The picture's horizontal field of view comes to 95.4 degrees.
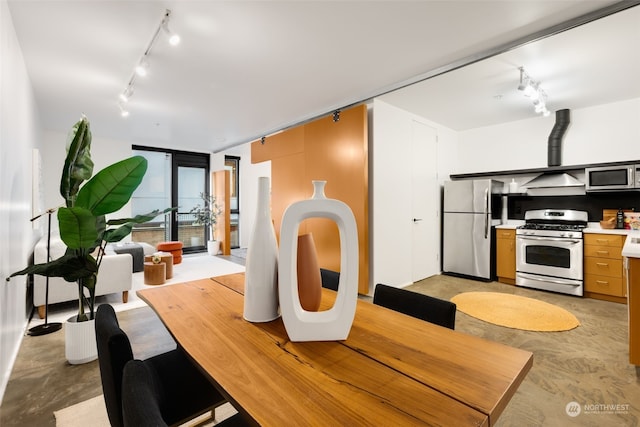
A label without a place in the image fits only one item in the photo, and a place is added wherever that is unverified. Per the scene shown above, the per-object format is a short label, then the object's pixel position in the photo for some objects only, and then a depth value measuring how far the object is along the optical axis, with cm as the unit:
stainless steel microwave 379
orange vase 100
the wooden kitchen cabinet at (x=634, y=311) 200
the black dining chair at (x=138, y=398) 56
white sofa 313
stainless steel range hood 438
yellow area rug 302
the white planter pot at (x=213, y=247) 718
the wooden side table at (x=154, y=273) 430
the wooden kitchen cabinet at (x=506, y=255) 455
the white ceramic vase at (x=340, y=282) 92
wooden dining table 61
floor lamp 276
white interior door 456
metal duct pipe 439
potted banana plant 180
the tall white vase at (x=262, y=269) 103
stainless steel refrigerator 467
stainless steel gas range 395
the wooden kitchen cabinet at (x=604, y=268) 365
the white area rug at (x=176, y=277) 331
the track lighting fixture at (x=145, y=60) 235
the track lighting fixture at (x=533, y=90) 323
